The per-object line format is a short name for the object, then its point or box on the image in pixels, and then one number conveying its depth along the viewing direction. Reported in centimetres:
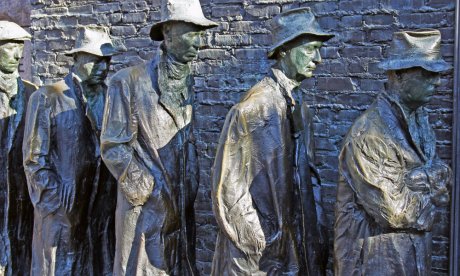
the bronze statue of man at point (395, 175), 454
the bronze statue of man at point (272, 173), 477
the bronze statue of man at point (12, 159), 656
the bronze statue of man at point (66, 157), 596
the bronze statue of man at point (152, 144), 527
